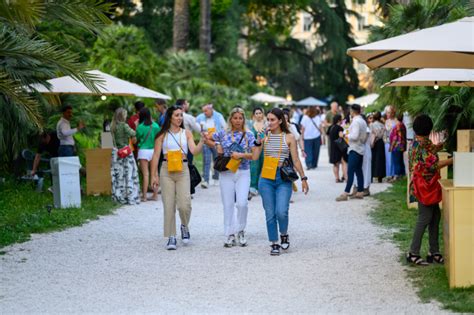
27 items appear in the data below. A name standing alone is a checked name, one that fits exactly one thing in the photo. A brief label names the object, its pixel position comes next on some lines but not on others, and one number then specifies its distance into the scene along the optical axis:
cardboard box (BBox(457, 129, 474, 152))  11.63
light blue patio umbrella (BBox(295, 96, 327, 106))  55.34
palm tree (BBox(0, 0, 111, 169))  8.56
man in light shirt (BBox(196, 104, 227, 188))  18.09
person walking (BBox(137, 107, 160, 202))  15.29
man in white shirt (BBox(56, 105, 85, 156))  15.27
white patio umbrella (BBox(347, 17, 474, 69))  7.30
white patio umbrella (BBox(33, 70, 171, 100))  14.28
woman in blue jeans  9.86
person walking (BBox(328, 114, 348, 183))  18.37
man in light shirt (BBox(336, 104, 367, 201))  15.36
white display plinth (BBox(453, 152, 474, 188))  7.45
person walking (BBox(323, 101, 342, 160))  25.38
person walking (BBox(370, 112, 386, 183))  19.45
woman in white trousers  10.41
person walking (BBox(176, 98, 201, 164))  17.40
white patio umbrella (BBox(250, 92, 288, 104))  39.38
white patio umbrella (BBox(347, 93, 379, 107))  36.09
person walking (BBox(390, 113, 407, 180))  18.64
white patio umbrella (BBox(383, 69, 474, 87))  11.10
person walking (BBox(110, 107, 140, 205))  14.94
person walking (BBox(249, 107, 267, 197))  15.45
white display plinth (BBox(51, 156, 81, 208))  13.79
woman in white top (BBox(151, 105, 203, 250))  10.31
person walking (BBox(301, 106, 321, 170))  24.47
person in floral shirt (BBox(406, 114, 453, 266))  8.48
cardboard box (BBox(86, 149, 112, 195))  15.84
